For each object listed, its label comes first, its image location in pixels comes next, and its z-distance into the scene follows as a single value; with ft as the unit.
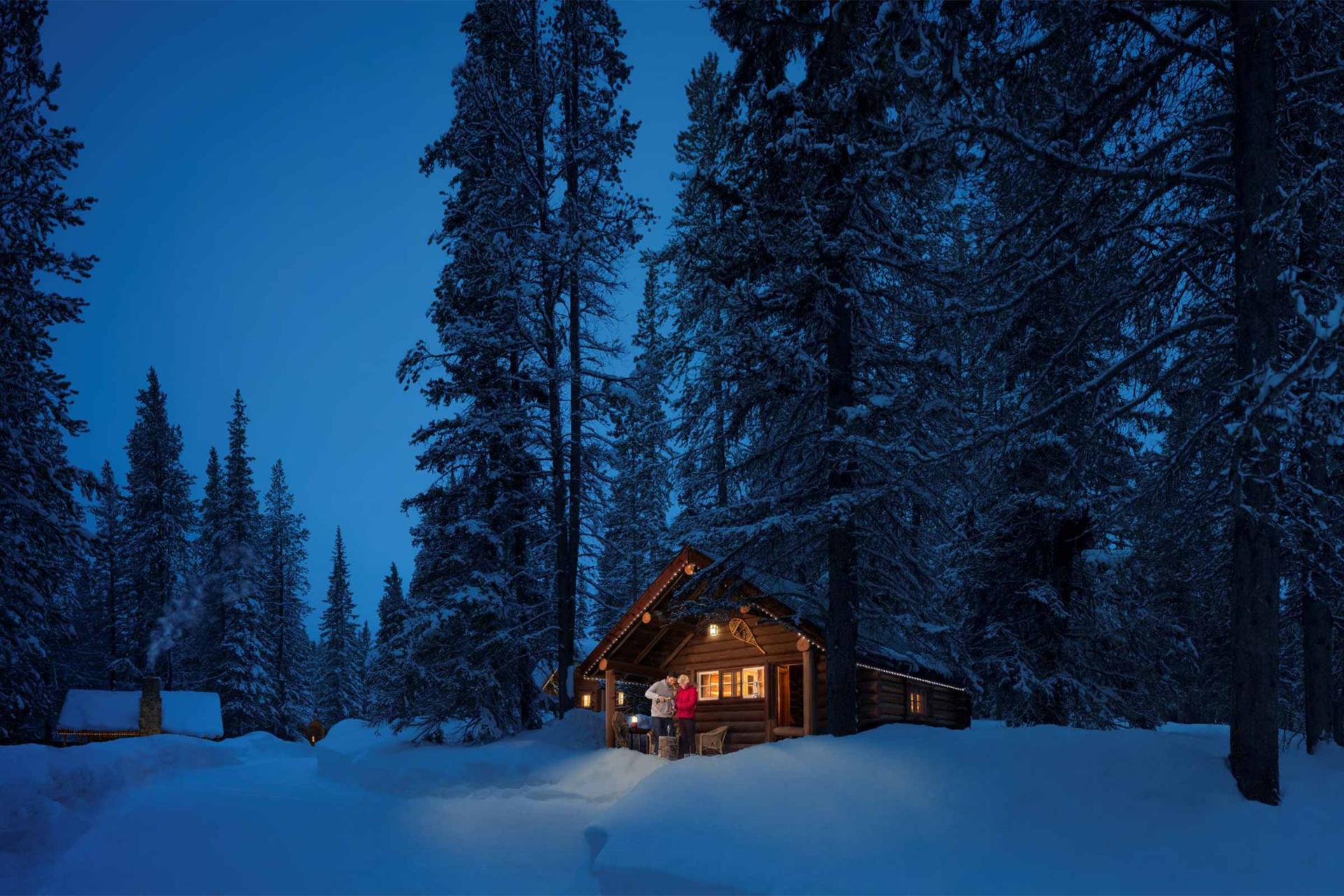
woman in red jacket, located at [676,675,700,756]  55.31
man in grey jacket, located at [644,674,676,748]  57.41
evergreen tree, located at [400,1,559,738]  66.44
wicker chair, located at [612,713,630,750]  60.85
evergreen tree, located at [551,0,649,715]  70.79
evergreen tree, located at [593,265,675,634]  57.77
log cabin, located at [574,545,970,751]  50.70
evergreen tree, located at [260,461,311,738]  141.49
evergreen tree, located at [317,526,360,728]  170.71
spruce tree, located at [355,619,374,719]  167.56
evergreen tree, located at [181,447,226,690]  126.72
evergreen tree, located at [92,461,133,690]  129.59
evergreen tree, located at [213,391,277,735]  123.85
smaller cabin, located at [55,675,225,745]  103.71
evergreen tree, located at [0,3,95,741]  46.85
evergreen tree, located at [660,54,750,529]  44.27
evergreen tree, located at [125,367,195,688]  125.70
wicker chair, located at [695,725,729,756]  58.18
